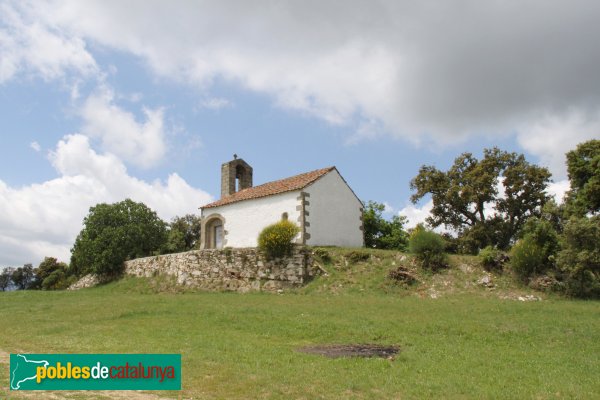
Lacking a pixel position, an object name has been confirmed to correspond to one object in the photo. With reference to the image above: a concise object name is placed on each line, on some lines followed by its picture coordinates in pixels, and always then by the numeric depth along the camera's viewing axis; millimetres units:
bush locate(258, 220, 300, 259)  23406
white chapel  25328
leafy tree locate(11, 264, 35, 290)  63906
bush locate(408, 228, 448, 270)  21328
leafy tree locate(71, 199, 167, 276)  31391
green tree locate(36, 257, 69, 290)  39997
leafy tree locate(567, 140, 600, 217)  21656
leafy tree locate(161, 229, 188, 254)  45956
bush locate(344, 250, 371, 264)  23000
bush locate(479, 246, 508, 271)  20609
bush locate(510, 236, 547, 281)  19516
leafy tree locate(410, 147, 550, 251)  30562
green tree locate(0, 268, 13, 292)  65500
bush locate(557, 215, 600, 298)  17203
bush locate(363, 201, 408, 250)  33216
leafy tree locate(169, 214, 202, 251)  49375
